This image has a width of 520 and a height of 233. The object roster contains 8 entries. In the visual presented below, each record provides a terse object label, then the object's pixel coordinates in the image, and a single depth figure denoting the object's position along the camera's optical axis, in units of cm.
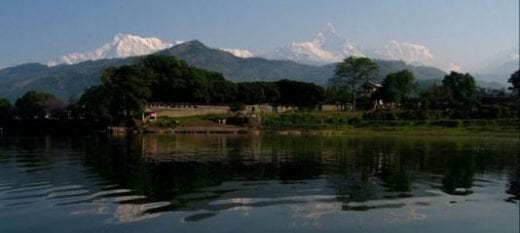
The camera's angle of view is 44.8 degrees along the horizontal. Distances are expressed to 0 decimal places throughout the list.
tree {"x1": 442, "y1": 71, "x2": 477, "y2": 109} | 14925
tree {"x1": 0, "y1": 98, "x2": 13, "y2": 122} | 14330
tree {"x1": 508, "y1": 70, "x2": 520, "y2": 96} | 15550
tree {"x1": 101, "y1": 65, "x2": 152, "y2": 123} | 11950
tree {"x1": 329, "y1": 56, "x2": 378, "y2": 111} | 17112
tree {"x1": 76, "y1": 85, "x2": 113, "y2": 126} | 11881
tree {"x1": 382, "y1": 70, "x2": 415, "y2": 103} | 15925
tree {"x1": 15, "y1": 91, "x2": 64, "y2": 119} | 15562
